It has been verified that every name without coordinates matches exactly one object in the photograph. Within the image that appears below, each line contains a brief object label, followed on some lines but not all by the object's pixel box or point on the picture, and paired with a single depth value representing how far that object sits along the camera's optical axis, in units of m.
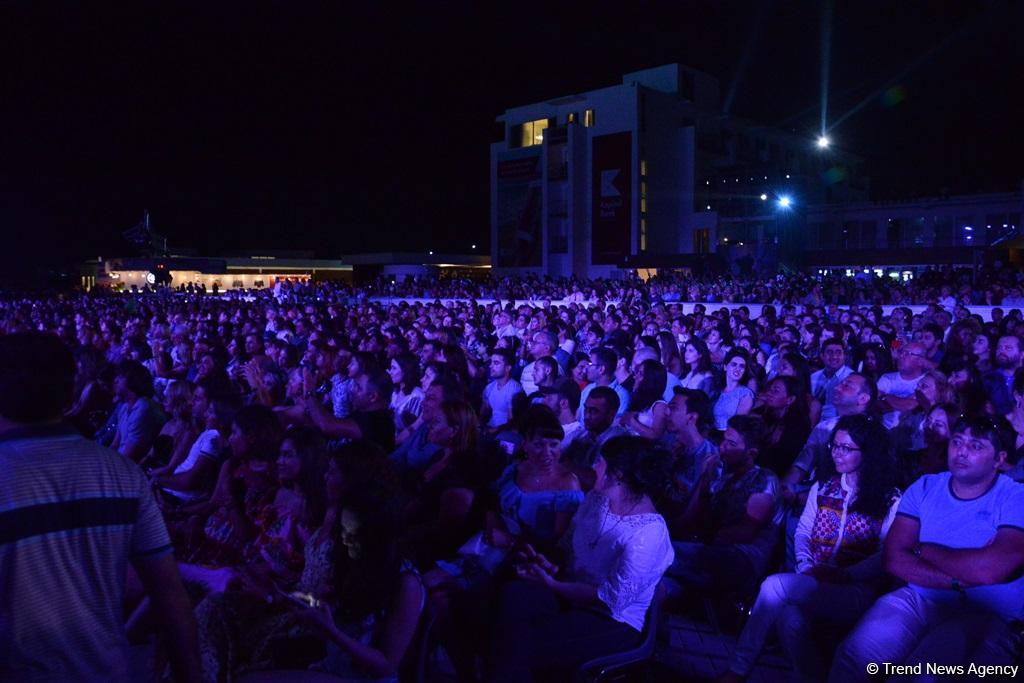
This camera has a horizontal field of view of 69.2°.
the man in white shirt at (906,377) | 6.46
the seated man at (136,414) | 6.23
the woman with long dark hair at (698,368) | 7.31
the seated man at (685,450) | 4.82
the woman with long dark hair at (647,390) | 6.09
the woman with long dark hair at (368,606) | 2.69
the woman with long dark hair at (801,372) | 6.05
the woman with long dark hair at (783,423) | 5.46
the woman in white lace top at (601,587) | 3.21
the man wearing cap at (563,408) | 5.55
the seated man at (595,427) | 5.34
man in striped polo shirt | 1.93
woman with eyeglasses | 3.49
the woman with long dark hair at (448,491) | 4.01
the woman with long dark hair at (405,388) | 6.77
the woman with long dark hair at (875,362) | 7.48
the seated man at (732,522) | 4.10
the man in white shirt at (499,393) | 7.09
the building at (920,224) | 40.28
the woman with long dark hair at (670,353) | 8.25
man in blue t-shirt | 3.06
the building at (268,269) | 52.28
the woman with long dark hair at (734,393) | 6.31
